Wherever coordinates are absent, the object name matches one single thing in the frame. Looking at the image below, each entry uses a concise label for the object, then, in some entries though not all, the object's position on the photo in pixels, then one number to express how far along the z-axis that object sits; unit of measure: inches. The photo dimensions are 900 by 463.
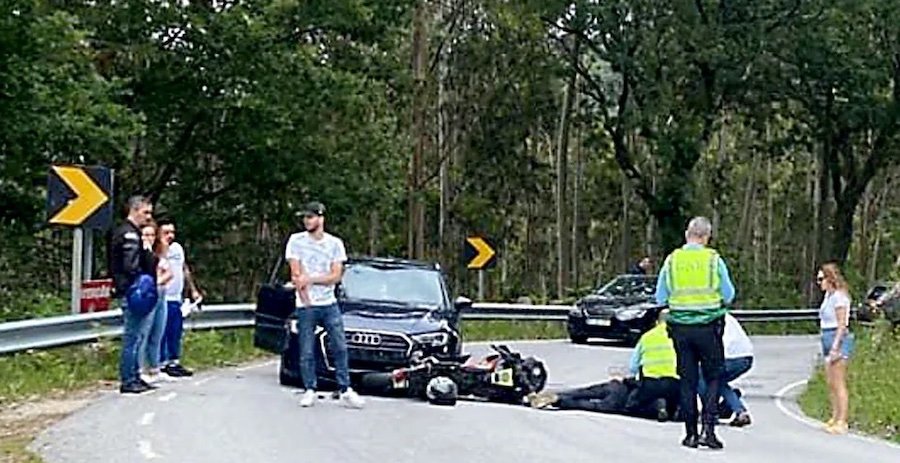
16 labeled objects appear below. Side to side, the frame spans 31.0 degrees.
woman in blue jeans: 644.1
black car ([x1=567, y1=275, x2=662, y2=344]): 1198.3
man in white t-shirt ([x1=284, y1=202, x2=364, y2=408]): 597.6
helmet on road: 625.6
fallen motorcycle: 644.1
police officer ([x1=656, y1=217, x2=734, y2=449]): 519.5
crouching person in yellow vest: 604.1
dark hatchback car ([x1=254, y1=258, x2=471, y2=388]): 663.8
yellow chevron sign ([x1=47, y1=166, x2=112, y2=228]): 706.8
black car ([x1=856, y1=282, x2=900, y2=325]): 1041.5
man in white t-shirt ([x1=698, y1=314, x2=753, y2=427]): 613.0
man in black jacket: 617.6
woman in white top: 633.6
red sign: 767.1
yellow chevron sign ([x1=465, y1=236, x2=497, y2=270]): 1373.0
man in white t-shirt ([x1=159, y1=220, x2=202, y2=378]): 712.4
